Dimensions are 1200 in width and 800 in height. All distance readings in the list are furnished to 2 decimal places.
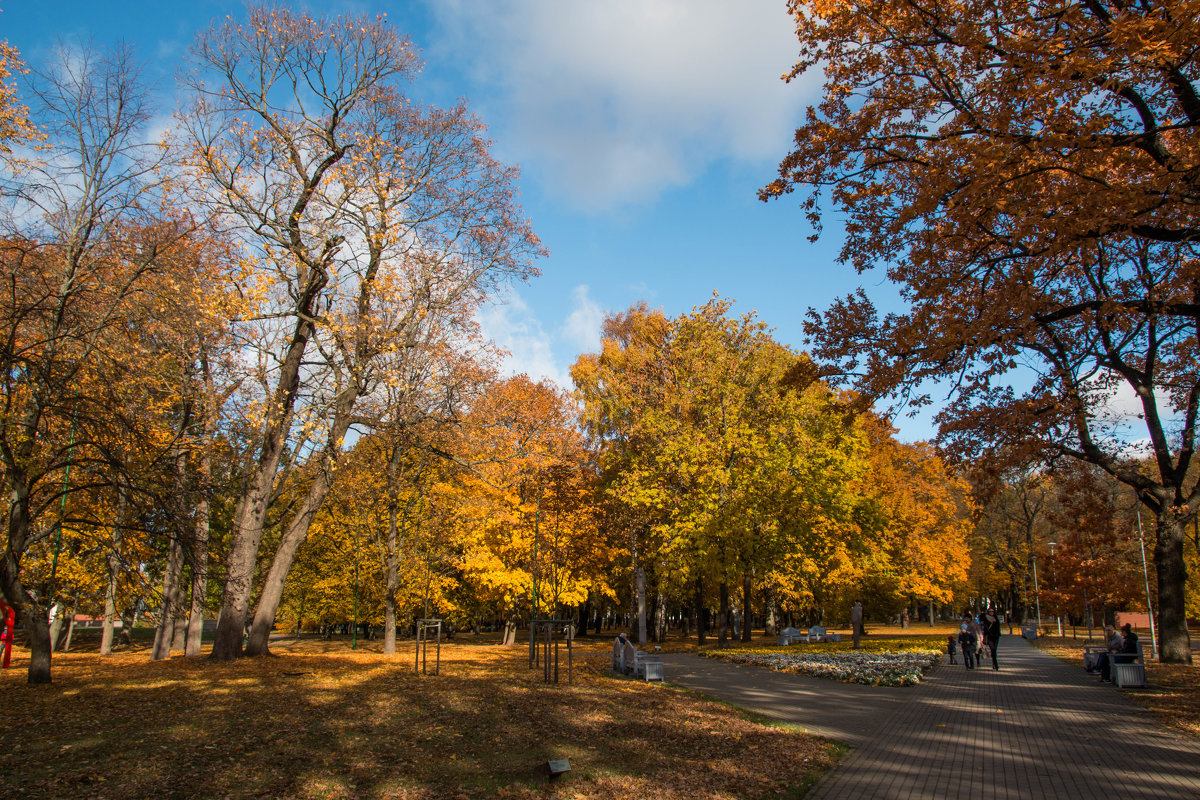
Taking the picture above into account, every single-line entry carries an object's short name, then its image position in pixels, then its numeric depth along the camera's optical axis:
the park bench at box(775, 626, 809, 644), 28.95
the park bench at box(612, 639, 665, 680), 14.92
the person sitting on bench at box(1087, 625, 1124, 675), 15.59
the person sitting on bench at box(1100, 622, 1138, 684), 14.59
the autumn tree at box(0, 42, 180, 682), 8.62
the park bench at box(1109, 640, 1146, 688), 14.35
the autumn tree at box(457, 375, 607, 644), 20.27
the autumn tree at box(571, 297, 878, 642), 24.39
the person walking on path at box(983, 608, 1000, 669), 19.39
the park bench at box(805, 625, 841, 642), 31.75
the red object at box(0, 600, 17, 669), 15.44
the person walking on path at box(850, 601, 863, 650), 26.15
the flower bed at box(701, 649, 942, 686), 15.87
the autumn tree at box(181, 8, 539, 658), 14.66
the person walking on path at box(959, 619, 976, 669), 19.86
